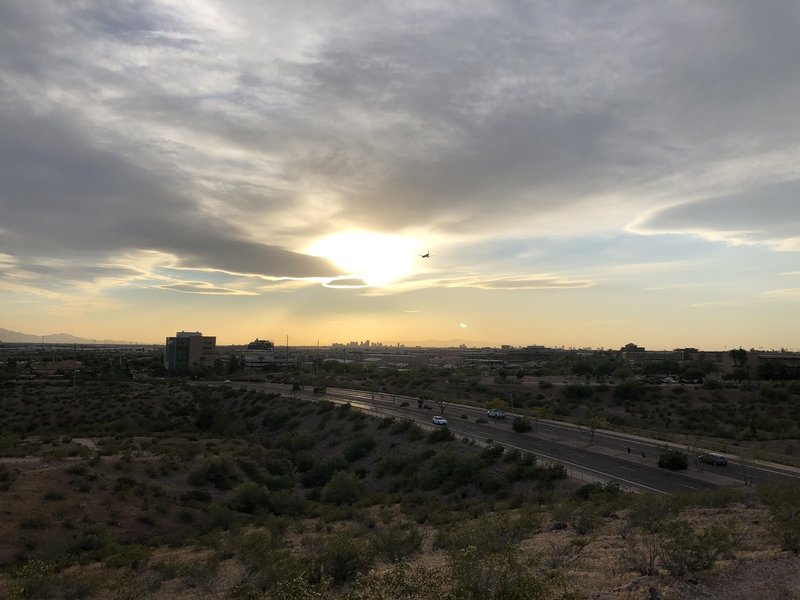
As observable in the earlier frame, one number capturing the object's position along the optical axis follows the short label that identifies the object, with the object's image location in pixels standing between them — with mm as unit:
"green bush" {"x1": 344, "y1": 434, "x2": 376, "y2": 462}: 53625
